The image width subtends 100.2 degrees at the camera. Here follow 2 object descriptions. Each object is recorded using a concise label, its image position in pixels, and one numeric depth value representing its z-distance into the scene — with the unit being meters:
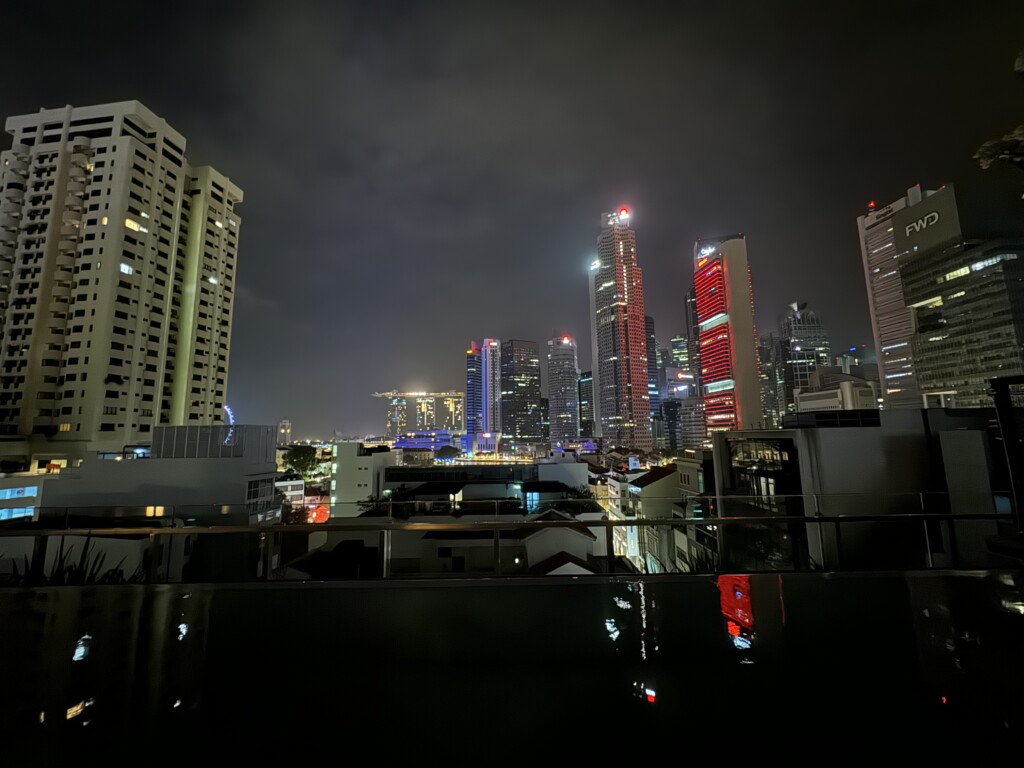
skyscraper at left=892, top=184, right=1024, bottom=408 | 46.50
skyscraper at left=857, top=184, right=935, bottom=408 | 87.69
